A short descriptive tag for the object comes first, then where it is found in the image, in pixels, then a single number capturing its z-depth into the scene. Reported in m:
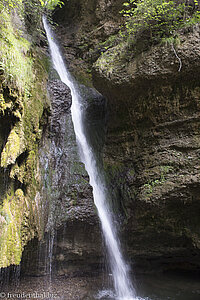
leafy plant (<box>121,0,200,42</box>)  6.57
